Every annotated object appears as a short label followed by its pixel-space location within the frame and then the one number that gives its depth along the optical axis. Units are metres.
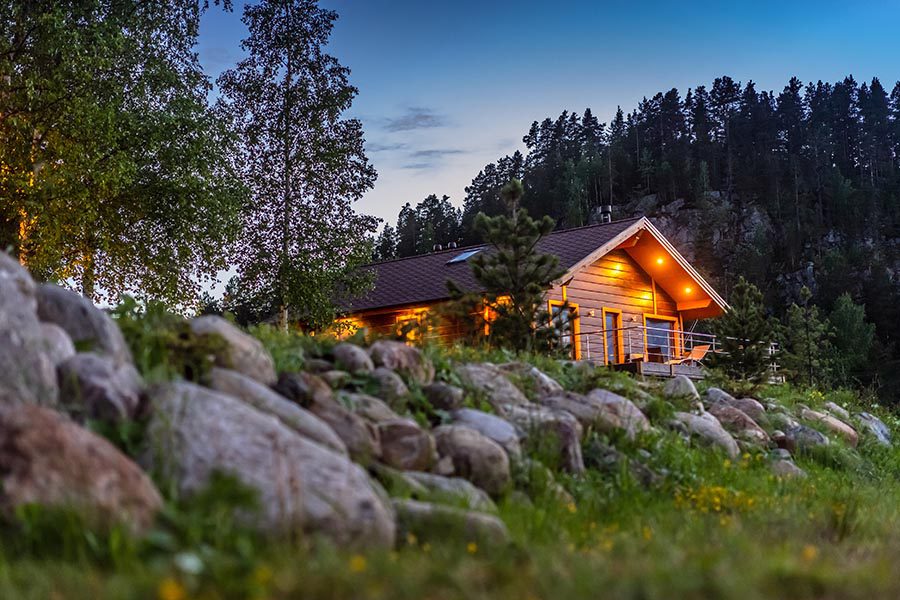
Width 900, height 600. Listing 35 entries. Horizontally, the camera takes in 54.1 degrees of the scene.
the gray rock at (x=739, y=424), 10.77
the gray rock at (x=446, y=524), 4.36
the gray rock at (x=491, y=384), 7.71
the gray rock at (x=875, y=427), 14.71
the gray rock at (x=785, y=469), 9.30
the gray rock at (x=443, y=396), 6.99
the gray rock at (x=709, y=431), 9.54
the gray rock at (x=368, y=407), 5.95
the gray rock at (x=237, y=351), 5.60
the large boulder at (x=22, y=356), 4.25
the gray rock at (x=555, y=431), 6.95
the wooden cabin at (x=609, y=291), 25.56
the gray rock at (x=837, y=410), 15.31
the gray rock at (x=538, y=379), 8.61
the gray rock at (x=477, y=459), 5.95
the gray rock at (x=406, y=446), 5.63
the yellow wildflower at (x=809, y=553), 4.02
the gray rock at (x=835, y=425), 13.15
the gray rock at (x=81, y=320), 5.02
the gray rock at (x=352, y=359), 6.70
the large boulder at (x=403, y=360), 7.01
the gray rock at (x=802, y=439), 11.16
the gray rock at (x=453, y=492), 5.14
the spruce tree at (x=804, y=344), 29.21
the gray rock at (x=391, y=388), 6.52
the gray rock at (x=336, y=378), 6.30
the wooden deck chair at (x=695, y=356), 26.78
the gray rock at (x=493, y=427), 6.52
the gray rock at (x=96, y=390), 4.39
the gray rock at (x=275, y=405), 4.89
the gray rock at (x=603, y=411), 8.11
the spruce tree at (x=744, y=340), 20.88
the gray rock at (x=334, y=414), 5.39
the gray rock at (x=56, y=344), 4.50
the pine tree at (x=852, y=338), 50.53
